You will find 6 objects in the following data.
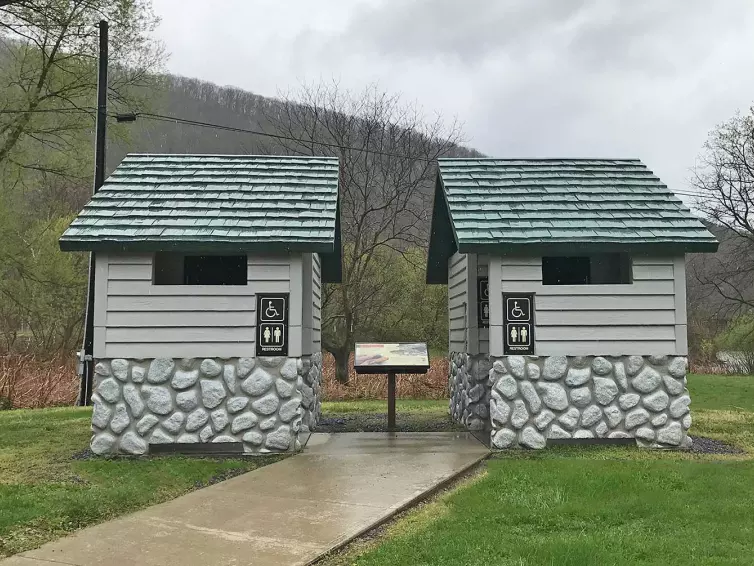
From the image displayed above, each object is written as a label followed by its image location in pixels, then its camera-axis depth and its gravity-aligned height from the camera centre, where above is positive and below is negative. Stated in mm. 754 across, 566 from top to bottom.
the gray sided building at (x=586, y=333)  8414 +42
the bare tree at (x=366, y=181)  22422 +5505
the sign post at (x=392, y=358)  9680 -347
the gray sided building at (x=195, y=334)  8062 +13
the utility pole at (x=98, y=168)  14555 +3835
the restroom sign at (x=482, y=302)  10094 +528
